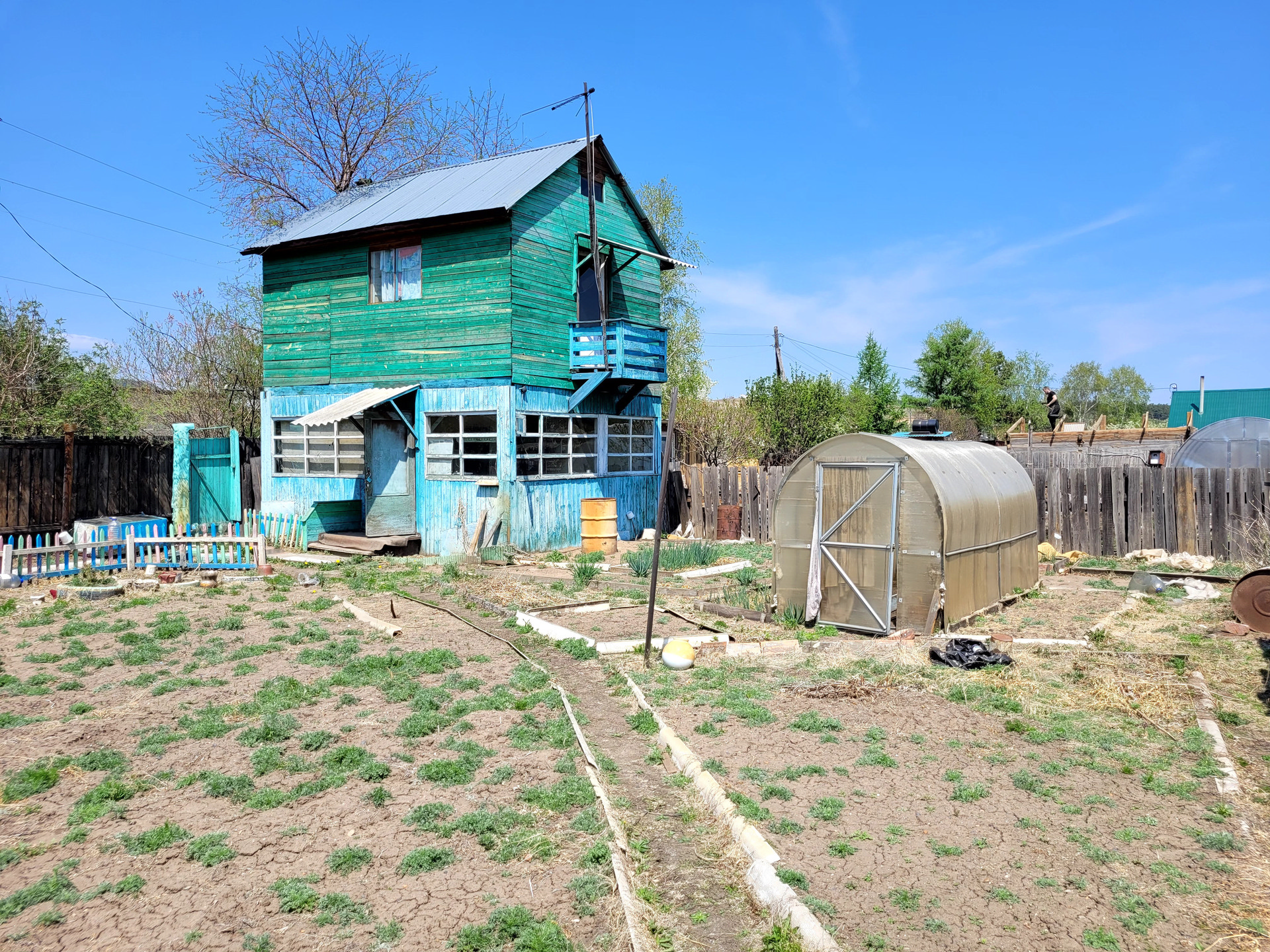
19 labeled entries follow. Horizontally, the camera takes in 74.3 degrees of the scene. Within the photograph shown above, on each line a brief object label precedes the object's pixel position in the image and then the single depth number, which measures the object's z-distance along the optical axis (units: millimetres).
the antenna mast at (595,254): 19062
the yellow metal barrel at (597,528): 18469
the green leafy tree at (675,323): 38219
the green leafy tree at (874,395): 40000
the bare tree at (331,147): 30875
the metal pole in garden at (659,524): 8430
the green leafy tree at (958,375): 49862
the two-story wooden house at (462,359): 17953
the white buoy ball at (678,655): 9242
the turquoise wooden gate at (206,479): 19703
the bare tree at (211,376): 28297
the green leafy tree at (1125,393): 80875
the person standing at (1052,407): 25094
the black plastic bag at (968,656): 9086
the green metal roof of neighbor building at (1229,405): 41250
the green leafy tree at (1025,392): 59434
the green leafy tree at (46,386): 19875
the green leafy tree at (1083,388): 84250
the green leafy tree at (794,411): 28047
